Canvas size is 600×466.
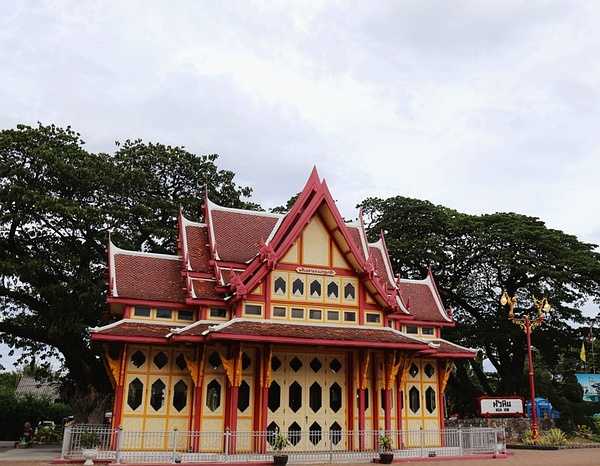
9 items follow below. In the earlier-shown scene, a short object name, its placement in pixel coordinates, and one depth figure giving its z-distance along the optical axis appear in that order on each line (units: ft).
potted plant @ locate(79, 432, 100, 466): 57.21
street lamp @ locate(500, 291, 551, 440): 81.35
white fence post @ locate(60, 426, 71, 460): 54.39
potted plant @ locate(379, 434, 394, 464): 56.39
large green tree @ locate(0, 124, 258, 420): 82.58
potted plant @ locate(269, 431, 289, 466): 52.11
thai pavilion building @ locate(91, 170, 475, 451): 61.21
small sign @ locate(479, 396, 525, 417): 80.67
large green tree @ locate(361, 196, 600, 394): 116.67
